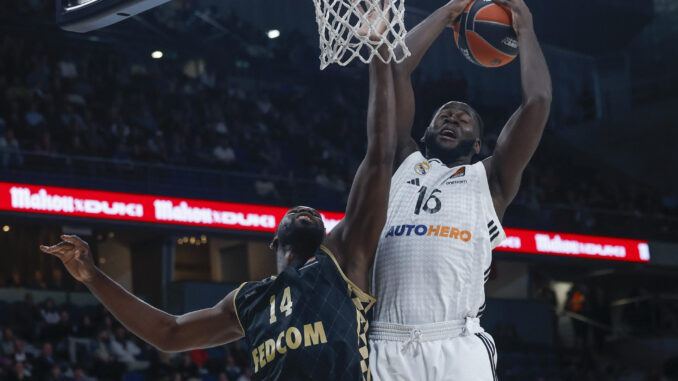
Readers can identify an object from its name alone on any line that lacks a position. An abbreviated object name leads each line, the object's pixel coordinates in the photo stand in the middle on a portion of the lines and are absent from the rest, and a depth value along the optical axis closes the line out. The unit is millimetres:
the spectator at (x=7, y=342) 10195
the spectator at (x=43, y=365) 9836
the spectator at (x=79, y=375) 10047
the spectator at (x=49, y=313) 11578
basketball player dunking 3252
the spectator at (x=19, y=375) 9500
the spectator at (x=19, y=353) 10109
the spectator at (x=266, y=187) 13258
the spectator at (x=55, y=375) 9852
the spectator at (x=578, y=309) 17719
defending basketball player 3158
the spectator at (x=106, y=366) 10469
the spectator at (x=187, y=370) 10922
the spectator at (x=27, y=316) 11195
